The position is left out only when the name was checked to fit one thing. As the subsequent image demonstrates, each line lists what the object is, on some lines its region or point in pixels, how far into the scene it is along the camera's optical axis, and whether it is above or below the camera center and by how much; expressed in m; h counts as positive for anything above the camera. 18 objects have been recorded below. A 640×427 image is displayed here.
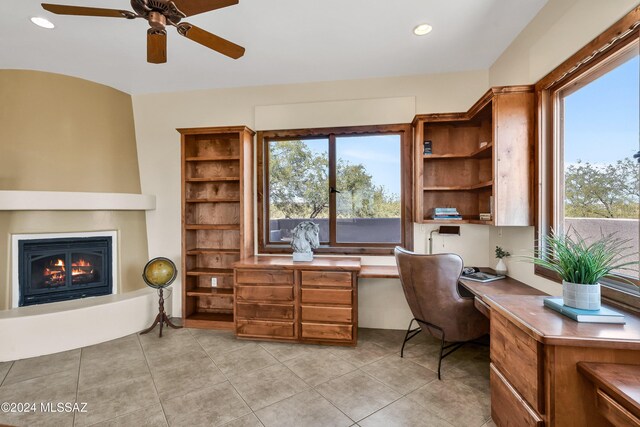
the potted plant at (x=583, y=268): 1.39 -0.30
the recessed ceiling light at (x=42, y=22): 2.16 +1.50
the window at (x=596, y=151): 1.49 +0.38
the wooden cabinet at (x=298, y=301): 2.70 -0.89
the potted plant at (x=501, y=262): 2.58 -0.48
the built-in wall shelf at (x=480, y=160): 2.22 +0.49
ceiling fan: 1.56 +1.16
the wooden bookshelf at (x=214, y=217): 3.20 -0.07
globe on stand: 3.13 -0.74
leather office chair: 2.14 -0.69
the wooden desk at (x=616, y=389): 0.97 -0.66
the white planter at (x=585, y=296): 1.39 -0.43
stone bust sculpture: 2.98 -0.31
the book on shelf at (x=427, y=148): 2.95 +0.67
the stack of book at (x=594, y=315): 1.32 -0.51
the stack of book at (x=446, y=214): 2.88 -0.03
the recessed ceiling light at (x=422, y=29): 2.30 +1.52
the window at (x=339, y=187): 3.21 +0.29
